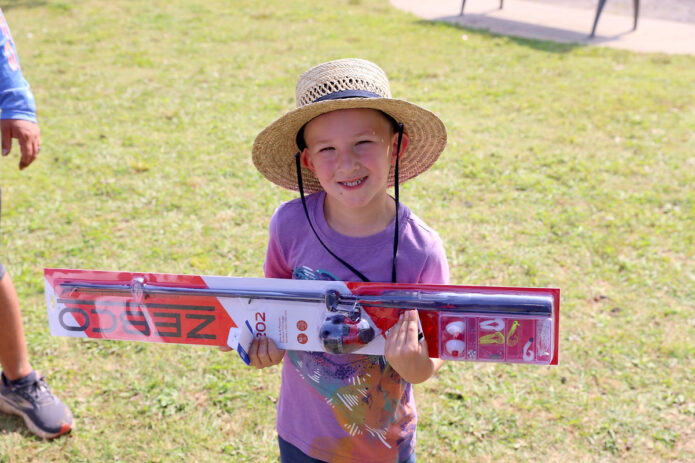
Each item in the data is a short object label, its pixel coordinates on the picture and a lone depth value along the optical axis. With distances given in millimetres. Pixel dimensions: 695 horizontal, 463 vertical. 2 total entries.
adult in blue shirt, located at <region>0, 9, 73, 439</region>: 2613
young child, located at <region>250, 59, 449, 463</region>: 1659
